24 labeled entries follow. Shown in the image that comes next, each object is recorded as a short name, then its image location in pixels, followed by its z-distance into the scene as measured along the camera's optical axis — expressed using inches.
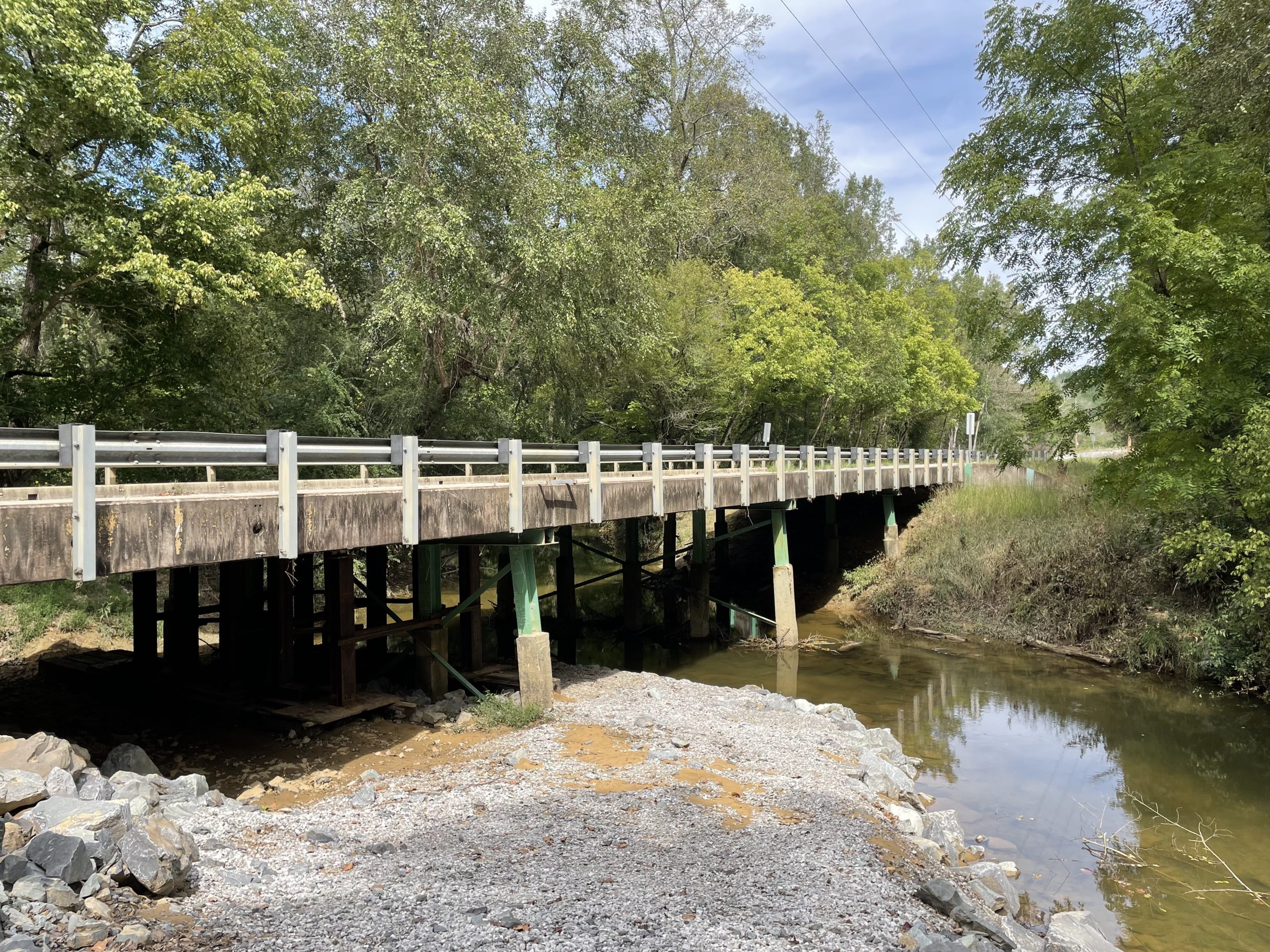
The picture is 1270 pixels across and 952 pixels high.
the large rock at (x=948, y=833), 295.9
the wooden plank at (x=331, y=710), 394.6
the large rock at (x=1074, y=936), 228.5
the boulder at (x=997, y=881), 271.3
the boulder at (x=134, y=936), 166.4
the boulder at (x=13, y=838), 184.4
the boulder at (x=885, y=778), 343.0
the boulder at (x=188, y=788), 257.8
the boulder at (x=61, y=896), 168.7
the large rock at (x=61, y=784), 218.2
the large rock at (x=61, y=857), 175.8
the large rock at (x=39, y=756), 226.1
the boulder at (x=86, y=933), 161.5
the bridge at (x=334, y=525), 230.4
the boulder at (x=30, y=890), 166.9
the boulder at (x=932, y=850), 272.2
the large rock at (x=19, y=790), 199.9
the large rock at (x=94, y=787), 225.6
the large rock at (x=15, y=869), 171.3
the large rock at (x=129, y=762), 287.3
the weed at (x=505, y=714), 391.9
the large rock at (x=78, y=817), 192.5
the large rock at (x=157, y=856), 186.2
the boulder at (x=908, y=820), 296.0
